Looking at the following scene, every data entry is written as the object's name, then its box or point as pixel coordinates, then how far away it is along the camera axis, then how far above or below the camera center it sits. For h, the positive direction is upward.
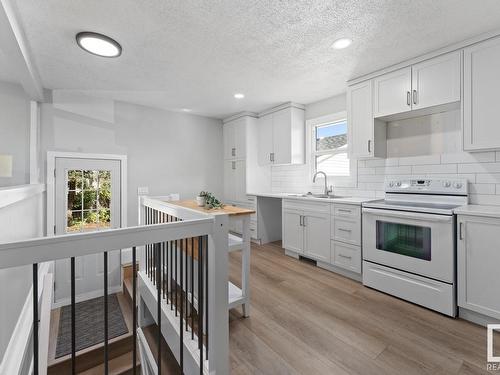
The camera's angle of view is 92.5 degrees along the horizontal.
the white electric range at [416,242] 2.10 -0.52
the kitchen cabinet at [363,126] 2.92 +0.79
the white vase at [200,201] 2.47 -0.14
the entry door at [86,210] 3.18 -0.32
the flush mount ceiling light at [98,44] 2.06 +1.29
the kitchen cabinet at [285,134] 3.99 +0.93
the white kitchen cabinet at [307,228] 3.13 -0.57
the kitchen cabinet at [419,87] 2.30 +1.07
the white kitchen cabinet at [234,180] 4.55 +0.15
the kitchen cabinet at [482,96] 2.07 +0.83
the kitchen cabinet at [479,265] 1.87 -0.62
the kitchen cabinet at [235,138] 4.54 +0.99
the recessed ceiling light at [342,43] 2.17 +1.35
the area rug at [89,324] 2.24 -1.46
